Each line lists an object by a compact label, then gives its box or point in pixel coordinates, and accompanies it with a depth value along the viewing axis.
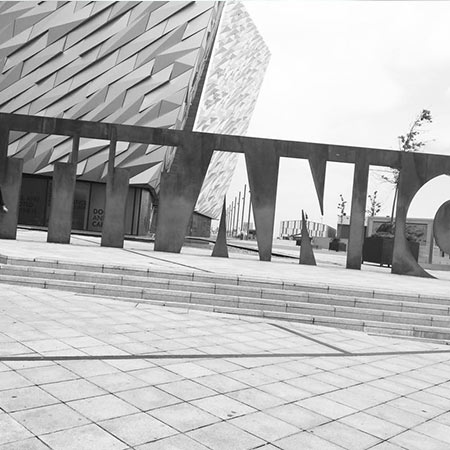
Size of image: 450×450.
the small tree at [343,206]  70.18
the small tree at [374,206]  50.97
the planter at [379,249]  19.94
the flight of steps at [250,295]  8.86
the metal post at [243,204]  83.94
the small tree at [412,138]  30.62
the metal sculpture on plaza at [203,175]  14.73
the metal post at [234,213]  95.95
